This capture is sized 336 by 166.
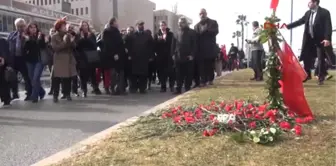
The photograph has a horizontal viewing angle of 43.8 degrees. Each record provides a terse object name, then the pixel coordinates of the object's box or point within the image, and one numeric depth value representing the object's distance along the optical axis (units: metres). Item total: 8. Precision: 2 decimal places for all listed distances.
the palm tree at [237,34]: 86.94
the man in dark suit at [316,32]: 9.32
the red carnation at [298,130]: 4.29
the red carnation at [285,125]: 4.46
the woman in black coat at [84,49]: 10.32
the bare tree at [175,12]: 83.94
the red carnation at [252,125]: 4.53
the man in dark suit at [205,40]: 10.89
